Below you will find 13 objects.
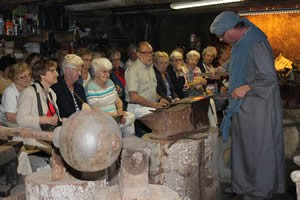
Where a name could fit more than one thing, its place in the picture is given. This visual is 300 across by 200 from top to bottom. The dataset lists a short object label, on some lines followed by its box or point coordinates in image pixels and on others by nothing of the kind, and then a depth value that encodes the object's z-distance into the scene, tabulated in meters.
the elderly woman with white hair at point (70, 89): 5.43
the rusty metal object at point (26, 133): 3.02
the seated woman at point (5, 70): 6.83
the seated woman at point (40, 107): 4.71
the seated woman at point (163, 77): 7.11
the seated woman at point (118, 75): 7.49
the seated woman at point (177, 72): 7.89
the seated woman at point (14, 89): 5.36
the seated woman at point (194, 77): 7.91
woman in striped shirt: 5.90
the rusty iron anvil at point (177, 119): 4.93
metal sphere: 2.50
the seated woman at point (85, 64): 6.77
